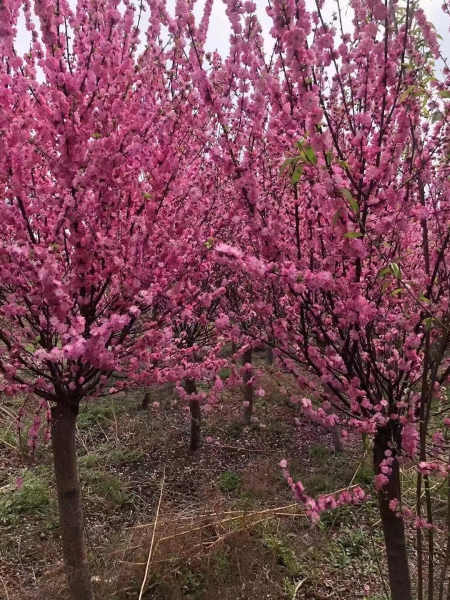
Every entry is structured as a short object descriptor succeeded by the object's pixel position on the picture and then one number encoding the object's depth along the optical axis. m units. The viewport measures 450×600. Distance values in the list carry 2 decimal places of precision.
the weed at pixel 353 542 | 4.91
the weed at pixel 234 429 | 8.01
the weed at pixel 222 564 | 4.34
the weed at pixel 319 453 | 7.10
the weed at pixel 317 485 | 6.07
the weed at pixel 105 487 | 5.76
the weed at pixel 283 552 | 4.52
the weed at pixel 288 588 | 4.16
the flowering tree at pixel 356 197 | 1.86
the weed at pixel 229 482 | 6.09
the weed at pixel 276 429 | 8.05
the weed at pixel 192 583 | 4.19
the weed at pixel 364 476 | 6.12
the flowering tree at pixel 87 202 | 2.26
